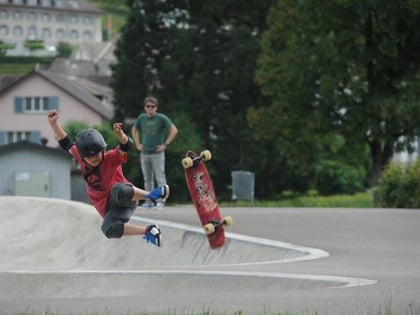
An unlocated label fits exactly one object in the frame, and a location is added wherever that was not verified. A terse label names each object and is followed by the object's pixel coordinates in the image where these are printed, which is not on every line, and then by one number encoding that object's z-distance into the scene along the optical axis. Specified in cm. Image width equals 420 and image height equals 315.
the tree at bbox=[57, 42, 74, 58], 19162
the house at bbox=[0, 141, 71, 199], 6606
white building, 18250
